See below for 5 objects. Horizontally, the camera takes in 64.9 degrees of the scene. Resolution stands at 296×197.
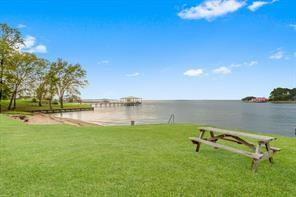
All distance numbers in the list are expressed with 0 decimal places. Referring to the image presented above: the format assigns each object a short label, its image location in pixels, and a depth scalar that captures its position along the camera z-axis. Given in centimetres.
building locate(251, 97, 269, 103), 17138
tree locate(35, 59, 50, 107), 4472
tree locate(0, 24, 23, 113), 3281
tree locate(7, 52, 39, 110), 3545
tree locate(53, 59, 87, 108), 5278
